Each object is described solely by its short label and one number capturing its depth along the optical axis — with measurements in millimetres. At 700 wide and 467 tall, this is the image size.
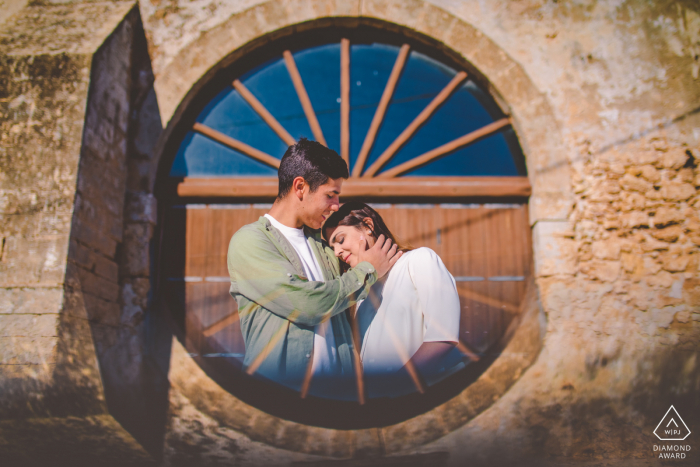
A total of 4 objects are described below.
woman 1814
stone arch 2832
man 1777
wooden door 3295
